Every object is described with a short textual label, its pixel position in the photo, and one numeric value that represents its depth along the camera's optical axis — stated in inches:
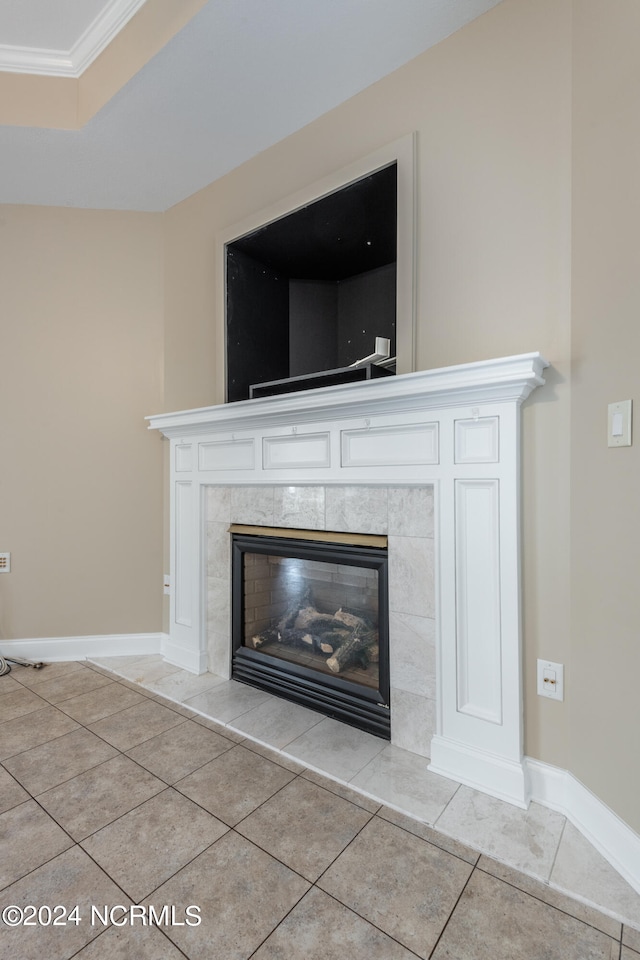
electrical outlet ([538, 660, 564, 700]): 62.1
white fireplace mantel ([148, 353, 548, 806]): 62.9
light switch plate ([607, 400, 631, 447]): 52.5
